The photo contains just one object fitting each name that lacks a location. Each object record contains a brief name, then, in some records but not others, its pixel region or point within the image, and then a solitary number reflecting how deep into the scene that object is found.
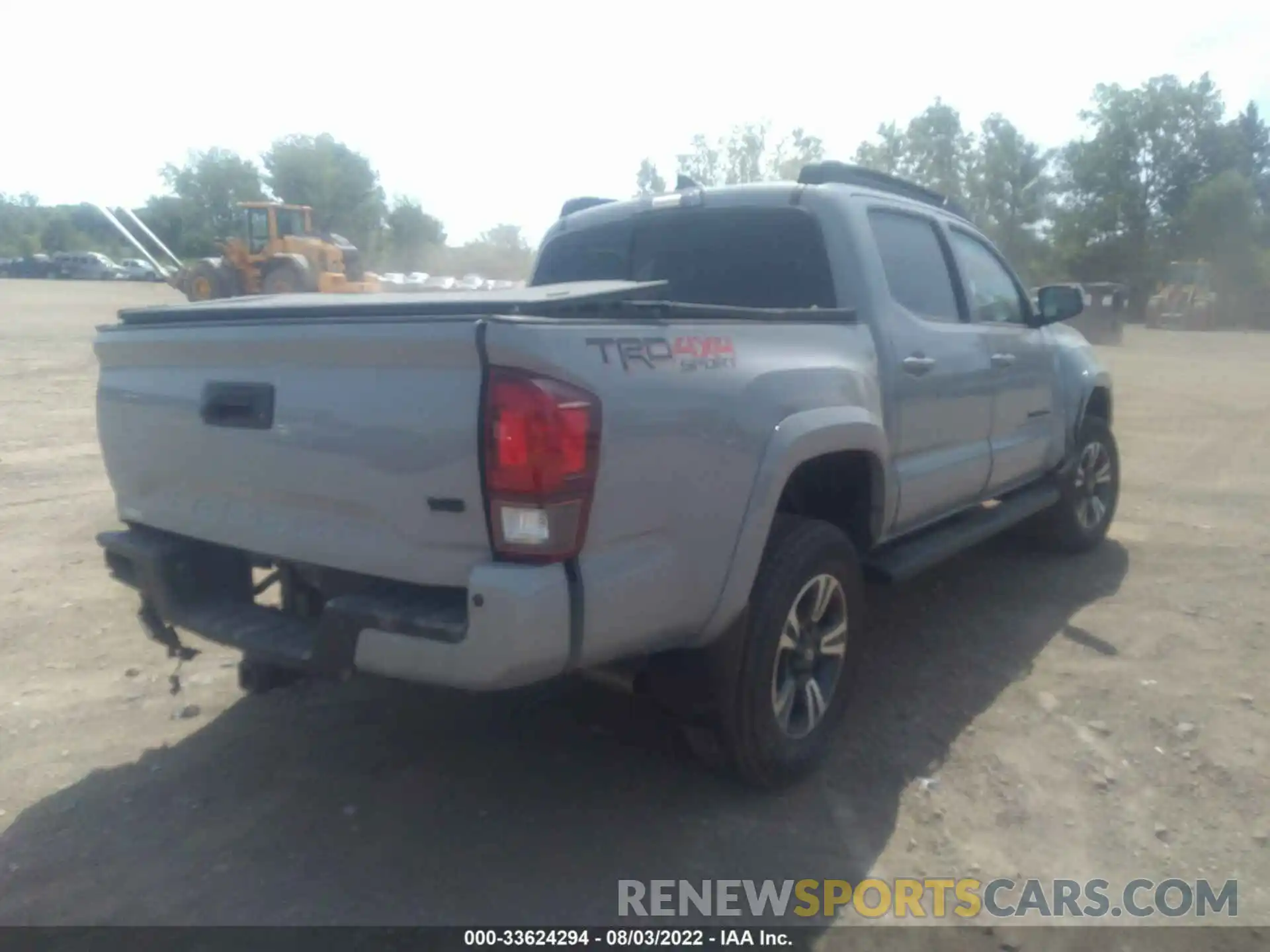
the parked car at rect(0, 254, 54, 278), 61.88
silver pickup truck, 2.52
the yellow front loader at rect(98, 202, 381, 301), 21.77
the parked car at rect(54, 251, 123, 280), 60.81
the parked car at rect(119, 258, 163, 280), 58.69
